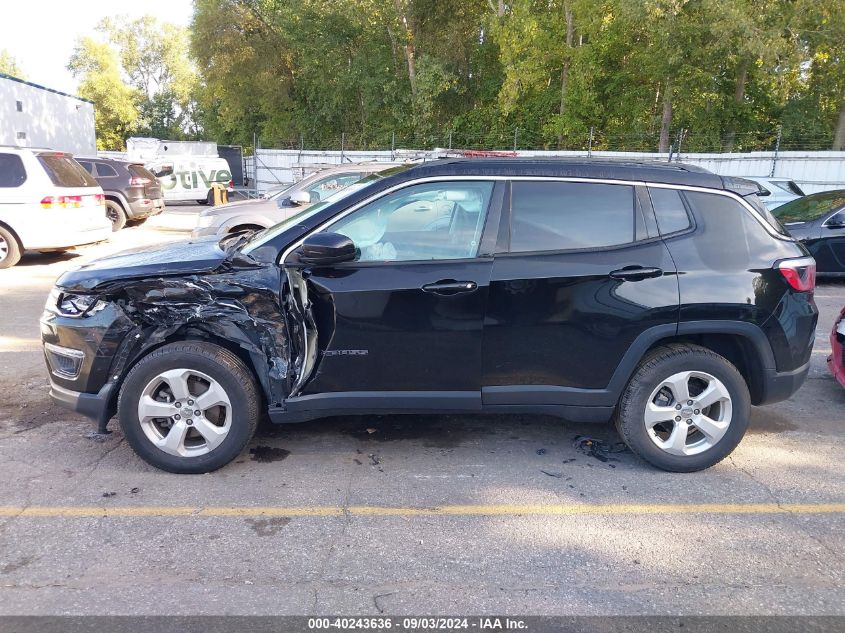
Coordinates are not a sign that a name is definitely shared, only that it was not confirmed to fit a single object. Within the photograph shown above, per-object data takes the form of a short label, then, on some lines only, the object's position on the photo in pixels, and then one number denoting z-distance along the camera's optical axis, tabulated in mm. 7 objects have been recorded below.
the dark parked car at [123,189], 15250
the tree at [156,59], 61844
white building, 17328
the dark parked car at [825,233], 10008
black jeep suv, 3881
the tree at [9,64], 71750
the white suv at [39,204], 10305
